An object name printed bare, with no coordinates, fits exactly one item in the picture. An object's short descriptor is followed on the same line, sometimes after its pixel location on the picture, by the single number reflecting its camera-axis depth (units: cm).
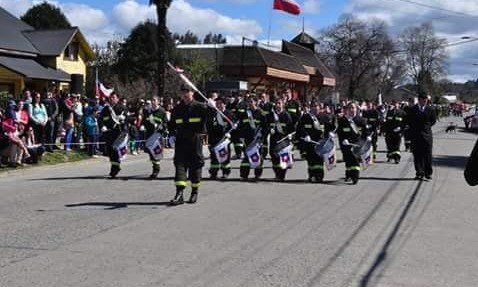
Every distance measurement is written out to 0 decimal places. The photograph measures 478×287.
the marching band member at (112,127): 1500
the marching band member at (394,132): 2048
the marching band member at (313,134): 1512
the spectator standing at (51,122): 1953
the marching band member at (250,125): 1555
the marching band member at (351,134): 1505
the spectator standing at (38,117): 1855
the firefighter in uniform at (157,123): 1533
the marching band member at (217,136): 1525
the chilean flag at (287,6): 3325
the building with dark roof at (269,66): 5272
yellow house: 3659
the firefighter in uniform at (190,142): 1157
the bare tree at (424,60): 10594
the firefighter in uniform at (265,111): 1570
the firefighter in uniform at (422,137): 1570
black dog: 4575
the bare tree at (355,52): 9325
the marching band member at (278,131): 1533
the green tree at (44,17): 6188
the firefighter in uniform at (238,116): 1571
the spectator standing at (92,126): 2106
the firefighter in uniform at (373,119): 2069
